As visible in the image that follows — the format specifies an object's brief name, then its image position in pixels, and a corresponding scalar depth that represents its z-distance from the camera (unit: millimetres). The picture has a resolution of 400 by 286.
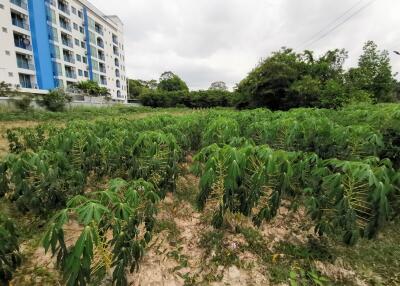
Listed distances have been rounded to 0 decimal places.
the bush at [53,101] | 17547
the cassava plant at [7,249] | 1577
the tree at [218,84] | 68125
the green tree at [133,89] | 53875
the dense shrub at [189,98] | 33281
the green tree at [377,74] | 18484
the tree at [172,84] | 51909
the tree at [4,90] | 15289
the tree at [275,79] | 14734
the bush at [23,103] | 15195
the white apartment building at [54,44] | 21812
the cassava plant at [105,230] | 1291
